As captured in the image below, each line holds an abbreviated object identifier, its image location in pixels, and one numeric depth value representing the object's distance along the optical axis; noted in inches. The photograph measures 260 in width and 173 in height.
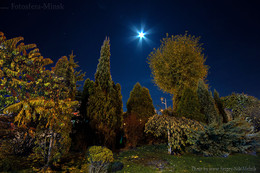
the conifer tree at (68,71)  219.1
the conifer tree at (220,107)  452.9
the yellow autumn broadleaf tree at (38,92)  148.4
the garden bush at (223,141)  232.8
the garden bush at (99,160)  143.0
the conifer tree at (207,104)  368.6
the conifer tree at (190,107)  320.3
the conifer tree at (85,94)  288.5
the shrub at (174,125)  229.4
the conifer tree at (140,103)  362.4
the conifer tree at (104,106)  256.8
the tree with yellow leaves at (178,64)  478.6
